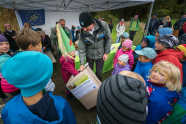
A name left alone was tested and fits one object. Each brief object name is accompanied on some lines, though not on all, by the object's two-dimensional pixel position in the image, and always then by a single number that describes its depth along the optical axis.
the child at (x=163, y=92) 1.05
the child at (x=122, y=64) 2.12
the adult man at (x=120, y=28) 6.41
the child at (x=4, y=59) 1.39
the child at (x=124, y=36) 3.10
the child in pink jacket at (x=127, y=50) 2.41
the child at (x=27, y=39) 1.17
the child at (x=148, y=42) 2.48
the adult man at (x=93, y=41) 1.66
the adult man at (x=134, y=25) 6.23
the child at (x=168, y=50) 1.41
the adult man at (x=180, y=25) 4.87
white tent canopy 4.03
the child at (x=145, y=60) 1.70
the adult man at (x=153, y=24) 5.92
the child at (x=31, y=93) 0.62
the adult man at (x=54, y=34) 3.71
